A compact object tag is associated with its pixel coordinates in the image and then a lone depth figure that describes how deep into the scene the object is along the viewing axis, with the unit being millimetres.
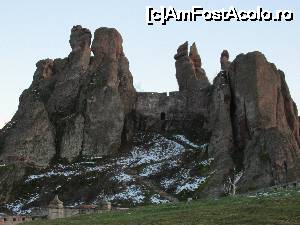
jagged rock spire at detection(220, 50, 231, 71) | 115138
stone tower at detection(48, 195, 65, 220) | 59578
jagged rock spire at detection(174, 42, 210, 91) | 112938
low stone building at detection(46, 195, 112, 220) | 59844
